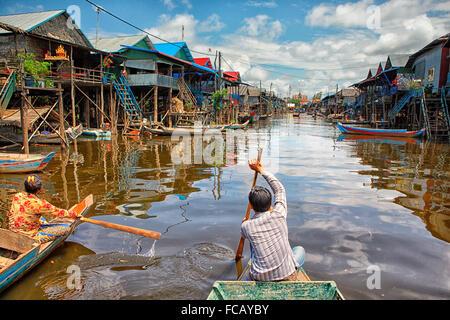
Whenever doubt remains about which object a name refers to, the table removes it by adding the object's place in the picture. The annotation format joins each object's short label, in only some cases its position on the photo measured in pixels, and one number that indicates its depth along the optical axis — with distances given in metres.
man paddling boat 3.17
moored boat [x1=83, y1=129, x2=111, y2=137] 18.83
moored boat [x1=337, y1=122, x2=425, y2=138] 22.92
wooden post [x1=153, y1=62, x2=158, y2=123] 24.23
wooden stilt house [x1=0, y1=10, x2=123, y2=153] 13.87
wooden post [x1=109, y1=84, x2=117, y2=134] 21.25
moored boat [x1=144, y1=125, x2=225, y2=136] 22.39
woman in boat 4.48
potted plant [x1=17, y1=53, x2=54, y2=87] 14.82
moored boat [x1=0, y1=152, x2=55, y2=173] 9.69
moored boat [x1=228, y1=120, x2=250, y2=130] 31.14
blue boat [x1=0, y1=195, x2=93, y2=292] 3.82
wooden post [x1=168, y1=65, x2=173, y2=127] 25.98
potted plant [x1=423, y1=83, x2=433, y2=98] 22.33
